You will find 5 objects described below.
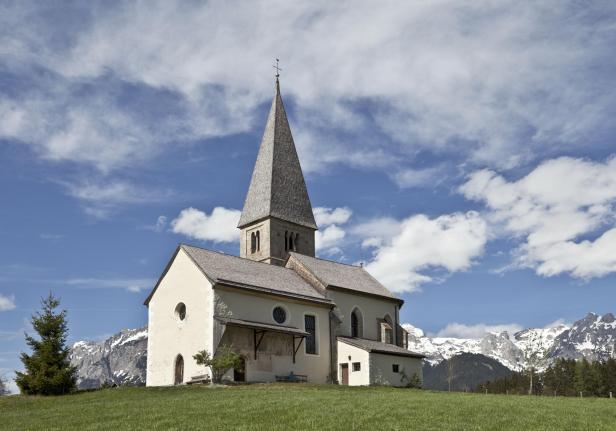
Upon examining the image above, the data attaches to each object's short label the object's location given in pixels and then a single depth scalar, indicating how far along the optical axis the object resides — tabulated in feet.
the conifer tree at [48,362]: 133.69
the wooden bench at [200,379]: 146.76
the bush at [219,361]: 142.89
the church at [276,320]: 156.66
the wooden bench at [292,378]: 159.43
